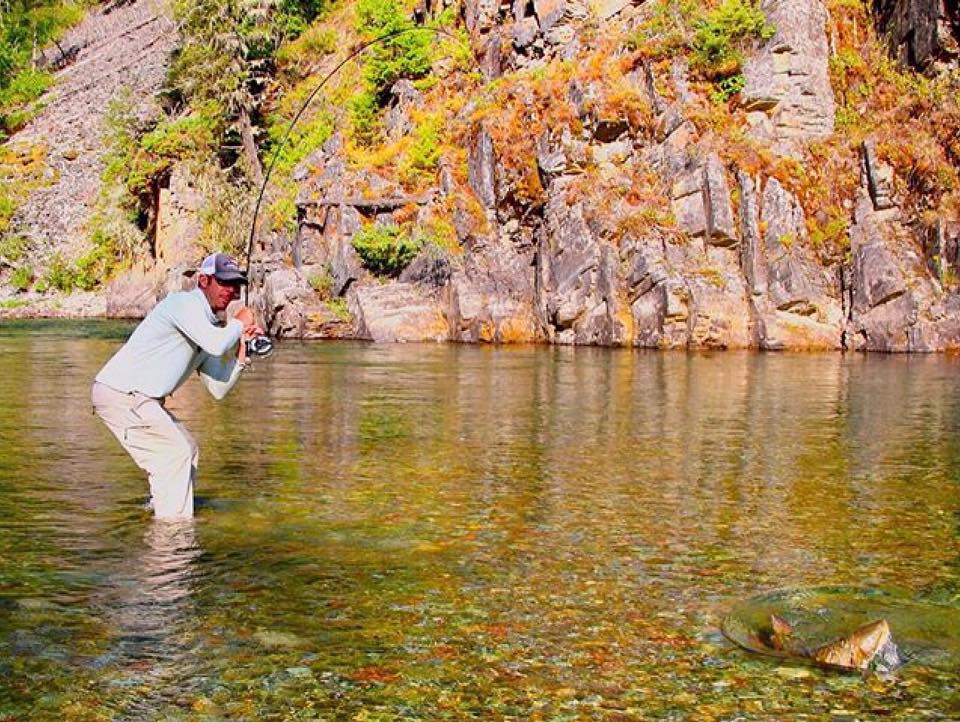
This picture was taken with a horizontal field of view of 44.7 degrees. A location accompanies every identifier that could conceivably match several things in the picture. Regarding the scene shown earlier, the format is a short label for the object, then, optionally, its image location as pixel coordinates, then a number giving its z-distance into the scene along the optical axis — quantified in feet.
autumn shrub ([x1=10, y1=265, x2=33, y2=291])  202.39
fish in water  19.85
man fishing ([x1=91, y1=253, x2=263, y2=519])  30.09
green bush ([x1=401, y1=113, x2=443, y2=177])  149.18
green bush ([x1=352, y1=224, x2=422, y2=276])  136.67
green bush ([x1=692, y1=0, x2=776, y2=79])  137.49
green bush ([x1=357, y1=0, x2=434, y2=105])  165.58
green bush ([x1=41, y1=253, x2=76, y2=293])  202.39
